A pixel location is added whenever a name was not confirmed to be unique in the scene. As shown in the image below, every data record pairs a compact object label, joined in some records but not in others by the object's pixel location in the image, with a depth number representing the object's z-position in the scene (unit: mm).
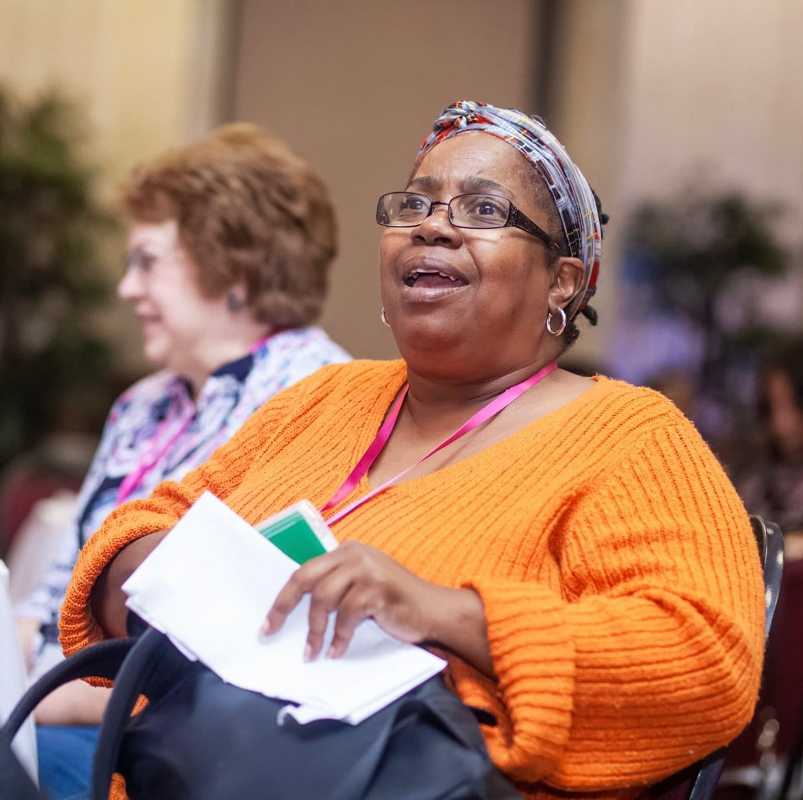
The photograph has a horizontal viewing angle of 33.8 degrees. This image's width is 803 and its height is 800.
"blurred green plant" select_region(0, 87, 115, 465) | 8695
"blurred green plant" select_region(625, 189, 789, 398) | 10562
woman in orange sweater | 1436
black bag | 1351
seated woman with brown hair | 2871
